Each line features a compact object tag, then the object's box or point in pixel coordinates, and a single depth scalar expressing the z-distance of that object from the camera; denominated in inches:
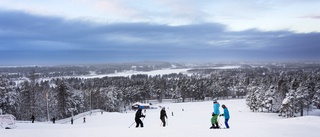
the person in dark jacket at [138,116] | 609.0
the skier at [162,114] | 663.8
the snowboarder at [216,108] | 596.4
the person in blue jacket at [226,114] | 615.4
